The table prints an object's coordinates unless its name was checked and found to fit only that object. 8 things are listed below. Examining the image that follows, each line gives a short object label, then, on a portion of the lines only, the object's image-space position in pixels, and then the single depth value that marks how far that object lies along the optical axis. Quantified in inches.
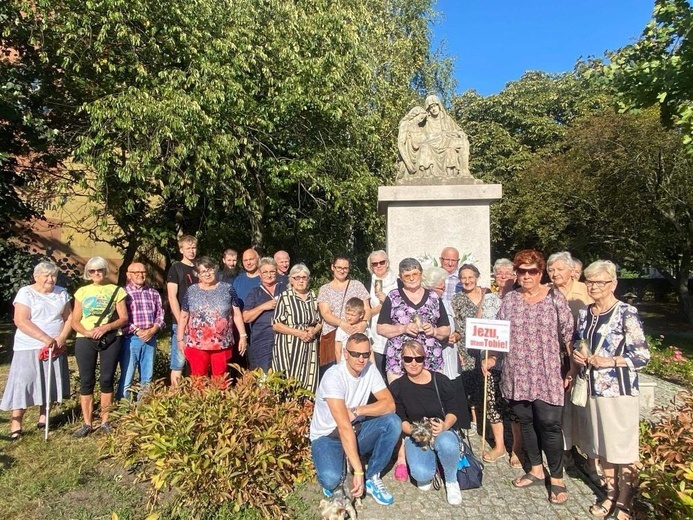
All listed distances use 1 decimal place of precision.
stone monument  275.0
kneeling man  145.9
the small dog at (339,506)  136.7
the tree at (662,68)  319.9
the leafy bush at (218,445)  138.8
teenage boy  215.9
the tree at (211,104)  333.7
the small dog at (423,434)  156.2
